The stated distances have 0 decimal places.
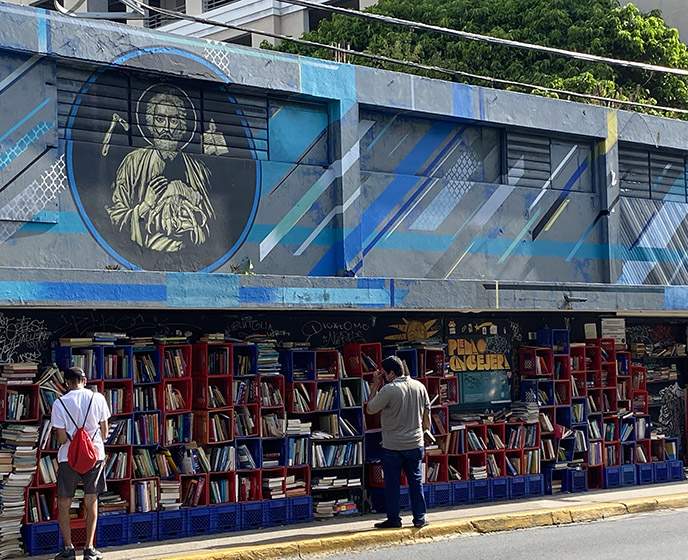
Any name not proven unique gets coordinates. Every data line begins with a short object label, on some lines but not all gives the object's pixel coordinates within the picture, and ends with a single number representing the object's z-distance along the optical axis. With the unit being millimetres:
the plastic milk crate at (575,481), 15789
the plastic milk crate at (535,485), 15344
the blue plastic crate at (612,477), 16359
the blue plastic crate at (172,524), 12000
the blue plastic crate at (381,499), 13963
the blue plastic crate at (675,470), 17266
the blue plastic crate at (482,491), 14758
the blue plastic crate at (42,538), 11062
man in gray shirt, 12039
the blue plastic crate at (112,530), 11547
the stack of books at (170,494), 12086
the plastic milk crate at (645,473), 16789
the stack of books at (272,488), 12930
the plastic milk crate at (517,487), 15148
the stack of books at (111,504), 11617
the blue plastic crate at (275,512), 12781
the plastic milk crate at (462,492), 14531
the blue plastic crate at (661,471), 17047
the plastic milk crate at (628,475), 16594
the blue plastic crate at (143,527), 11766
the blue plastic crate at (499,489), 14945
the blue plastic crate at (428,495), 14174
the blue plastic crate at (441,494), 14305
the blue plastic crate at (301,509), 13047
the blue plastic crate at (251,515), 12594
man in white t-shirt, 10461
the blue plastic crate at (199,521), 12180
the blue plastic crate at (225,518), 12359
